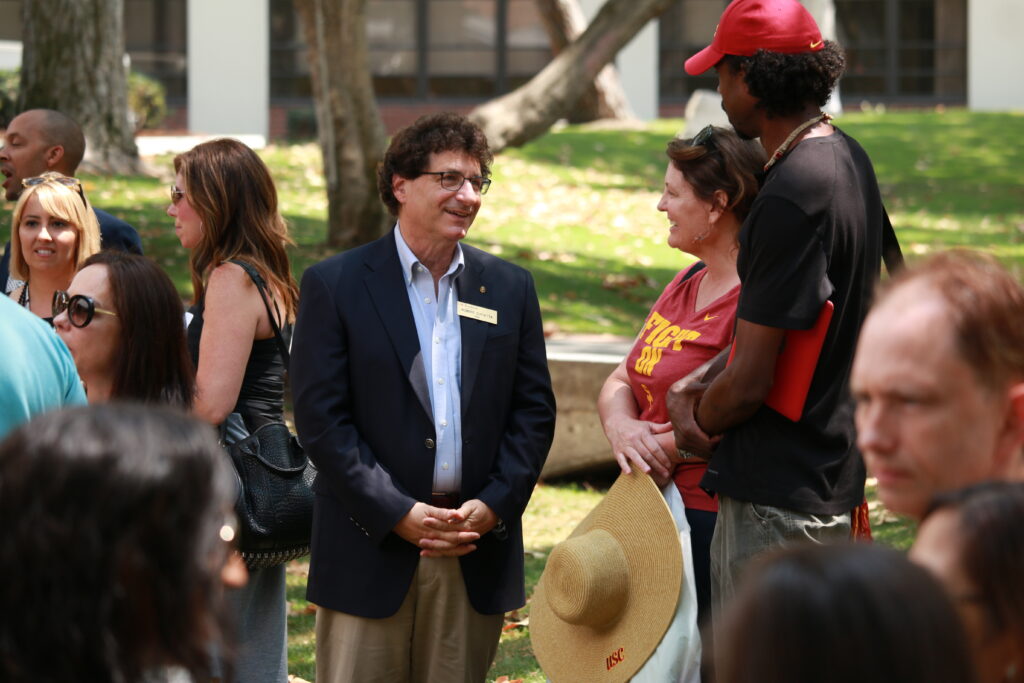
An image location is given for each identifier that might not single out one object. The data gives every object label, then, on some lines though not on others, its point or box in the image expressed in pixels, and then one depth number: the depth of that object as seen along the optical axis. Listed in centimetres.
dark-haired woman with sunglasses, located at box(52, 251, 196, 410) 792
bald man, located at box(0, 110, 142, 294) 1324
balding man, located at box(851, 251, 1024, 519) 429
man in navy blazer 804
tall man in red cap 678
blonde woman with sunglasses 1088
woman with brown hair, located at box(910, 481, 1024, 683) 346
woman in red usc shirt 803
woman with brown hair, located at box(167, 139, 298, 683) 930
